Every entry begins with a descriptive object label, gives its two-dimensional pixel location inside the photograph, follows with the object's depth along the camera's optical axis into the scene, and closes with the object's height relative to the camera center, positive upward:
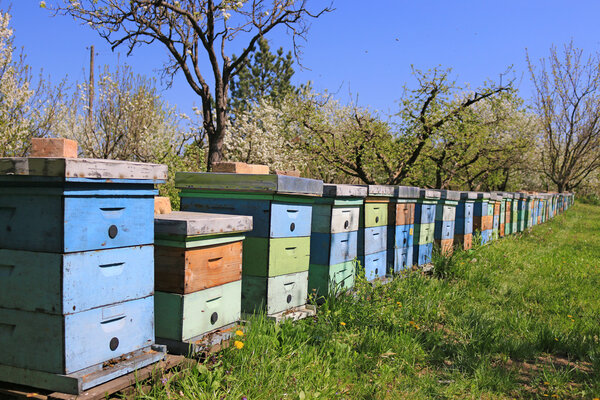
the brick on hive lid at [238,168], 3.71 +0.06
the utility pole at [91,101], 15.12 +2.21
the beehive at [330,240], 4.24 -0.55
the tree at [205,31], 10.52 +3.27
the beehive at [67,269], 2.16 -0.47
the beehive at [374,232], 4.90 -0.55
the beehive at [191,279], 2.73 -0.62
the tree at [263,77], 38.25 +7.98
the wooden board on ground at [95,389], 2.16 -1.03
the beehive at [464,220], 7.95 -0.62
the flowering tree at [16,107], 12.05 +1.61
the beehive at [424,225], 6.43 -0.59
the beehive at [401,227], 5.63 -0.56
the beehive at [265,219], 3.48 -0.32
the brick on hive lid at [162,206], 3.15 -0.22
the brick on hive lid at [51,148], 2.37 +0.10
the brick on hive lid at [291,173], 3.97 +0.04
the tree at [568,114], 23.94 +3.75
